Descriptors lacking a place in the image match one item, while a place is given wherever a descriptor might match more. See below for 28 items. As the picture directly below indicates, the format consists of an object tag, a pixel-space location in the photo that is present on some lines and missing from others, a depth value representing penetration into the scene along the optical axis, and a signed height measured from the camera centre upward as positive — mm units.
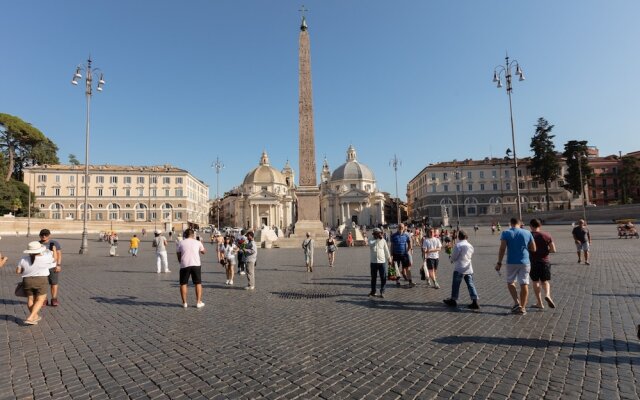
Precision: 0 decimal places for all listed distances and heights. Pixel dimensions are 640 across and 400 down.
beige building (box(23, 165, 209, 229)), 67500 +7112
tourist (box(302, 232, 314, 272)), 12094 -804
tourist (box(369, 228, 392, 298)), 7402 -633
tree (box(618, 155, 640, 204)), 56062 +6016
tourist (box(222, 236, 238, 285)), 9374 -828
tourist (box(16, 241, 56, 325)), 5863 -659
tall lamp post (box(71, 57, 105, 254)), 20625 +7517
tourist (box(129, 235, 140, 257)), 19469 -843
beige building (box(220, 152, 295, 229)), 83562 +5850
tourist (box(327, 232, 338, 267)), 13720 -905
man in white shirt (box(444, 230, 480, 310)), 6371 -847
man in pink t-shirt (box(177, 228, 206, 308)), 6637 -626
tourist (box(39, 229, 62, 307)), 6941 -663
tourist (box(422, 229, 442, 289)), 8539 -766
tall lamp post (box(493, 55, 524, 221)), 19547 +6659
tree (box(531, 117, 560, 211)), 57594 +9314
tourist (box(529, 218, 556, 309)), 6090 -728
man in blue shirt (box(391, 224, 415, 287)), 8445 -556
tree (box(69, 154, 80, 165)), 82512 +15428
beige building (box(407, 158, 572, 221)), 71750 +5682
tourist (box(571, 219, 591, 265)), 11623 -655
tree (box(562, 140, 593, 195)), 55125 +7527
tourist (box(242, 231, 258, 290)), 8766 -709
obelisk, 25922 +5578
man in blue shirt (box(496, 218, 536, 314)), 5855 -642
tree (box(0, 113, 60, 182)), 51438 +12851
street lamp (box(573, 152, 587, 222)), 52884 +8588
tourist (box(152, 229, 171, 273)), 12335 -805
